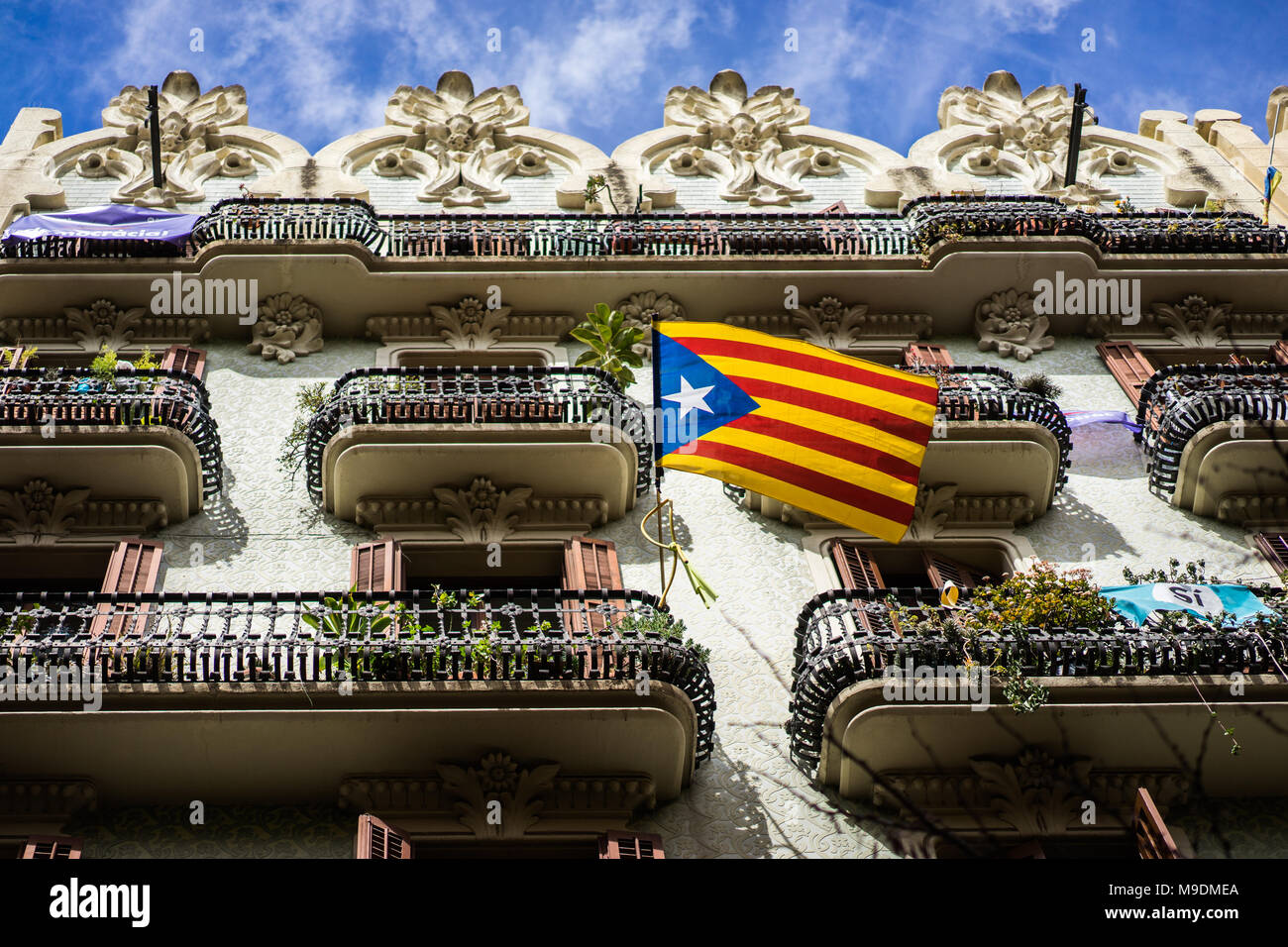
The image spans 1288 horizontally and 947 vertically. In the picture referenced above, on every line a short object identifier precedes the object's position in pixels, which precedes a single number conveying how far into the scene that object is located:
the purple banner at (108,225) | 22.89
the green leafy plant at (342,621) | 15.13
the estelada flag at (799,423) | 16.50
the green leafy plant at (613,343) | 20.08
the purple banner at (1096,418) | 20.41
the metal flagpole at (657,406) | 16.04
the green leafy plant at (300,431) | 19.69
